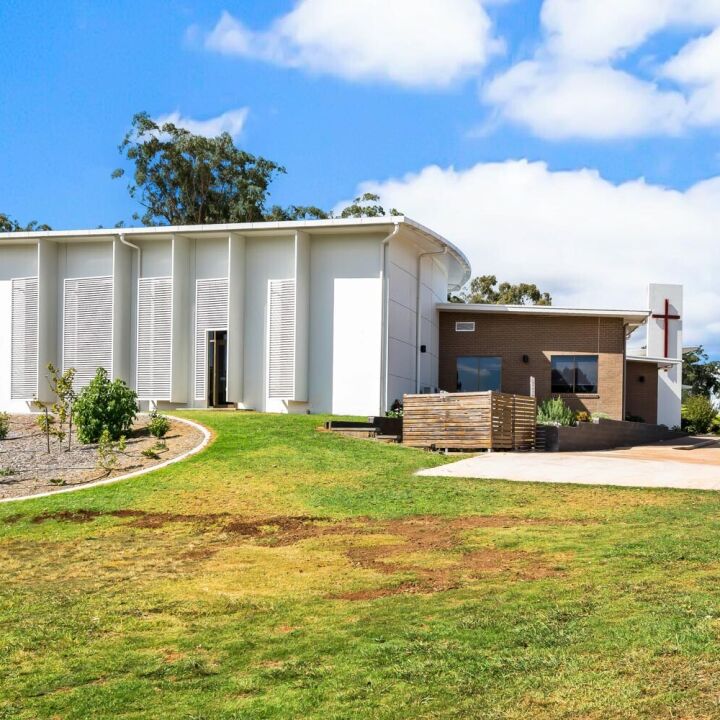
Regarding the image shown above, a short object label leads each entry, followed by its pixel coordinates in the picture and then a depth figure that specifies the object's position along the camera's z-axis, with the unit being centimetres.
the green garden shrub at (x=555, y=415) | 2458
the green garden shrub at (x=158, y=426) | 1961
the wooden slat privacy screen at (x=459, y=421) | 1930
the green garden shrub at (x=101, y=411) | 1938
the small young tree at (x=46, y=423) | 1840
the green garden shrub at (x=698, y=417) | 4144
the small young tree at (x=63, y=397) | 1875
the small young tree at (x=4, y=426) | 2071
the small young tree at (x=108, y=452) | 1634
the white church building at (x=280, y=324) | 2533
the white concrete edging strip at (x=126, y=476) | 1466
